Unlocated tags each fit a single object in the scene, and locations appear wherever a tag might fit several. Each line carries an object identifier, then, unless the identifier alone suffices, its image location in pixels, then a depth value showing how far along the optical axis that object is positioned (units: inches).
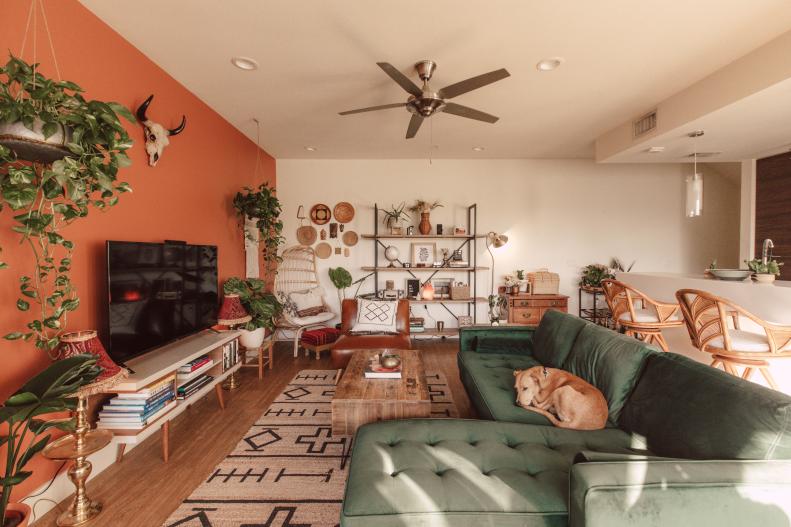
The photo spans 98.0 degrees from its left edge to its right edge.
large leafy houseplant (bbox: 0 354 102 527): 49.7
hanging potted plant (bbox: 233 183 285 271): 150.5
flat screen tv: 83.0
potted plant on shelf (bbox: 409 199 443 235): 198.5
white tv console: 77.6
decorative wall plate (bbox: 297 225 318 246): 209.9
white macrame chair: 205.3
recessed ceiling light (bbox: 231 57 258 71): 100.8
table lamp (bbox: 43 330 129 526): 67.7
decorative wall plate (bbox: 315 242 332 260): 210.7
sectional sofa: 42.3
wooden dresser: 194.4
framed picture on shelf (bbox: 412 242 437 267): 211.3
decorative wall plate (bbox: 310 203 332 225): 210.2
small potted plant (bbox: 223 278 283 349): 137.6
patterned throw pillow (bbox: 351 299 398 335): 160.1
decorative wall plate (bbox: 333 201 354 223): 210.7
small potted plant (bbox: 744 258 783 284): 106.3
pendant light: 128.6
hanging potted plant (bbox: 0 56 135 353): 53.1
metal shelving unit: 200.5
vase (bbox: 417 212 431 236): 198.4
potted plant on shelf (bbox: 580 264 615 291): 200.6
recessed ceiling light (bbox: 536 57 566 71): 100.3
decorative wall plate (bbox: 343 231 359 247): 210.2
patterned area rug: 69.5
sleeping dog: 70.2
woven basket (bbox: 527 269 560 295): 199.2
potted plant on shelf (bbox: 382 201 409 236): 203.6
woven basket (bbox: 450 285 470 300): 200.8
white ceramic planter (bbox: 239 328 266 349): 139.8
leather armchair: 139.5
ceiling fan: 82.4
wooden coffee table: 84.4
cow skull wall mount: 98.6
